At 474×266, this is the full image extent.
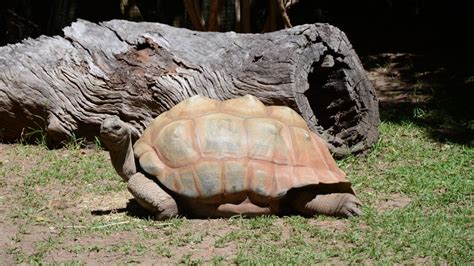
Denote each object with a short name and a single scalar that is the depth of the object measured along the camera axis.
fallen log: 13.65
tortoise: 10.24
